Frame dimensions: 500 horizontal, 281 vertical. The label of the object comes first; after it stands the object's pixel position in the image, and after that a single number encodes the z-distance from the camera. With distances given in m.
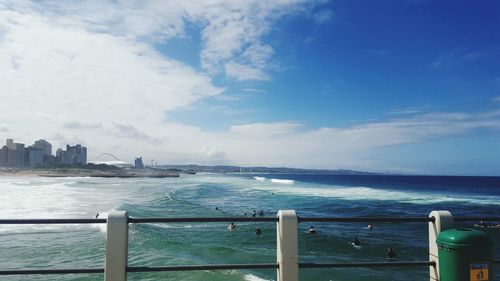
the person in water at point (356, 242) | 26.69
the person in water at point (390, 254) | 23.28
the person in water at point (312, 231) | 29.42
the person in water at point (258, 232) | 28.41
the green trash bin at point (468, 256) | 4.36
